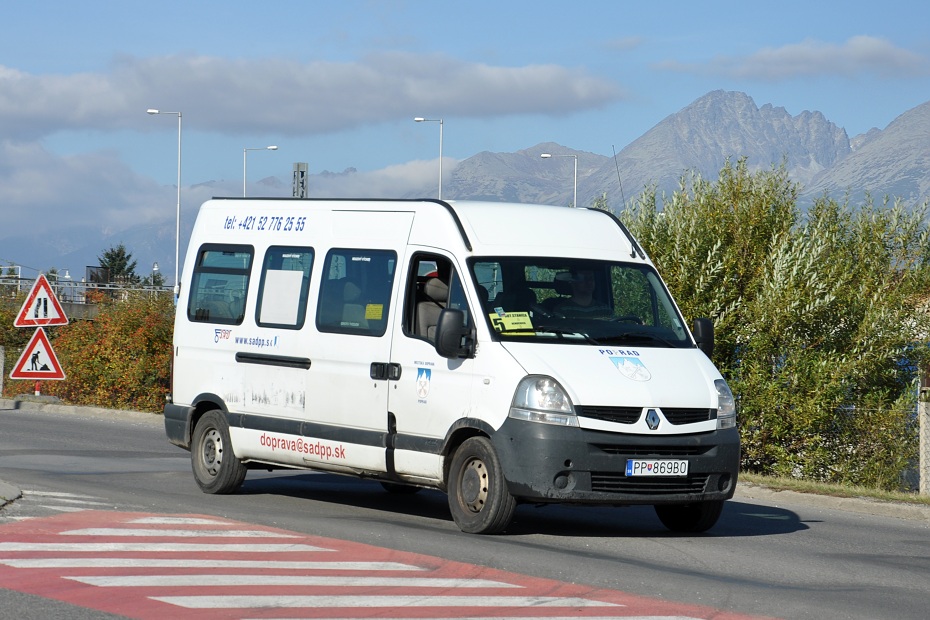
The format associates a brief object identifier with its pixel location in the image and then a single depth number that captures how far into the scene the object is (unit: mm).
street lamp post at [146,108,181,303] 66188
